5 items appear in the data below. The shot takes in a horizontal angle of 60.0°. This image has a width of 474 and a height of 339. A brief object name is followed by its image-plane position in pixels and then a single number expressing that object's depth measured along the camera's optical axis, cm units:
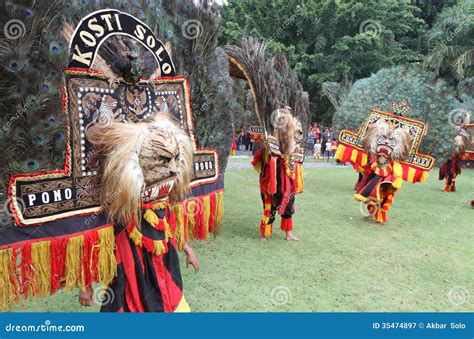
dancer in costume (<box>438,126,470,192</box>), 956
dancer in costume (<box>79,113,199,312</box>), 231
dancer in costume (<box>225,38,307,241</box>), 520
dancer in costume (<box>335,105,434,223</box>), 667
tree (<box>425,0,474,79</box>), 1479
